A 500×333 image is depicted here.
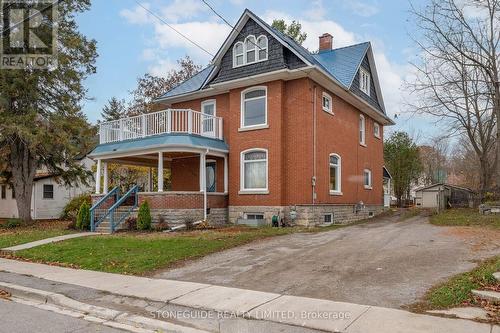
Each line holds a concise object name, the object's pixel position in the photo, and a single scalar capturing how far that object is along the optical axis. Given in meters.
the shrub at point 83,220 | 18.28
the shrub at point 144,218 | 16.70
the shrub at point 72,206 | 27.27
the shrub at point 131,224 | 17.27
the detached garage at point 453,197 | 26.05
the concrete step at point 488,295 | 6.45
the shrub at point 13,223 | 22.11
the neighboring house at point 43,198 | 30.88
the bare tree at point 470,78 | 23.23
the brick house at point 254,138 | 17.92
